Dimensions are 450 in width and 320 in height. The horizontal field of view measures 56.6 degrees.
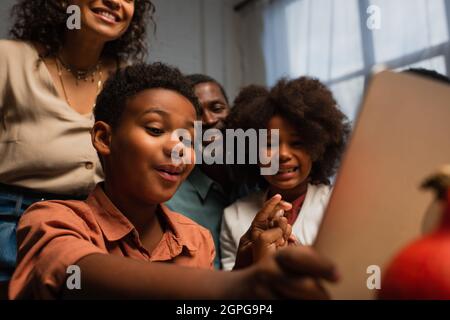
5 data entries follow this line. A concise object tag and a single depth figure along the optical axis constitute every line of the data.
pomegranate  0.27
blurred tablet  0.31
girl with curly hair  1.06
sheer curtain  1.51
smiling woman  0.91
